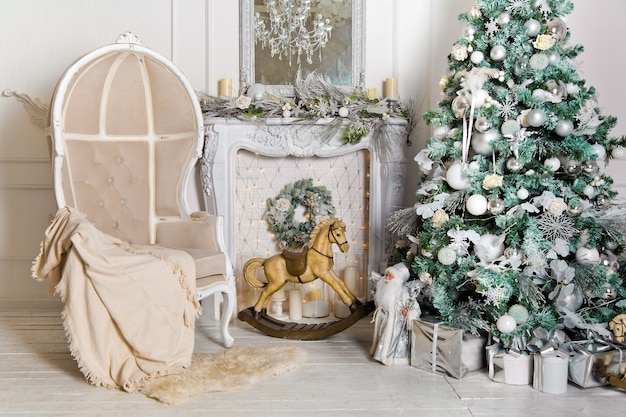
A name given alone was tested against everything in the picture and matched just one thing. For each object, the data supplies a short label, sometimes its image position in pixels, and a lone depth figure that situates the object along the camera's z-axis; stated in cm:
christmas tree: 291
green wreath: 418
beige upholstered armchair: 359
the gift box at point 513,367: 291
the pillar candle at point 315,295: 421
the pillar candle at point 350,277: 421
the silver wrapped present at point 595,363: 279
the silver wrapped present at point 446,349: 299
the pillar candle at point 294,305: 409
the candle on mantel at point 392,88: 411
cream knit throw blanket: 282
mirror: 416
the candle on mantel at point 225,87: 410
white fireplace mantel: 401
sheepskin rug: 279
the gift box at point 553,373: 280
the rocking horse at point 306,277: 364
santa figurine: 319
